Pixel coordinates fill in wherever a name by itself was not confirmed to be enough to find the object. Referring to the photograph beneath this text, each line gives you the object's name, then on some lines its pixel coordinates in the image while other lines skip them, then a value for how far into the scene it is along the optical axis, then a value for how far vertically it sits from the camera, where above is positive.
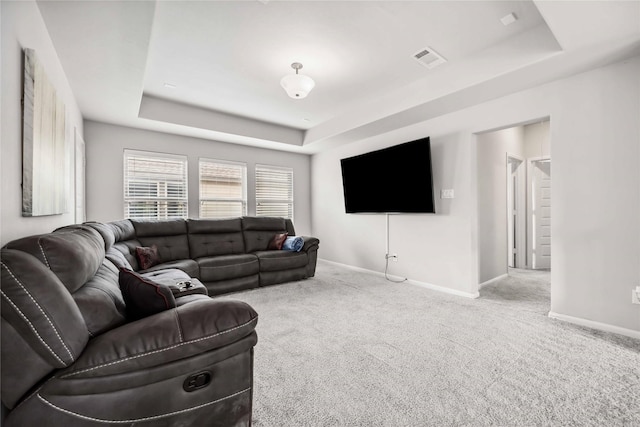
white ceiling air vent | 2.87 +1.67
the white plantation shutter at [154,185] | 4.41 +0.51
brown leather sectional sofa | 0.93 -0.51
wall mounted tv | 3.79 +0.53
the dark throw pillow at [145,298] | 1.33 -0.40
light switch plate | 3.77 +0.28
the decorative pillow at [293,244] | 4.43 -0.46
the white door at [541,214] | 5.09 +0.00
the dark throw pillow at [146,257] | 3.35 -0.50
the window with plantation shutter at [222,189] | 5.10 +0.51
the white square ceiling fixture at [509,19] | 2.35 +1.66
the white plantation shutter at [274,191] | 5.74 +0.51
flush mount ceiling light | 2.94 +1.39
